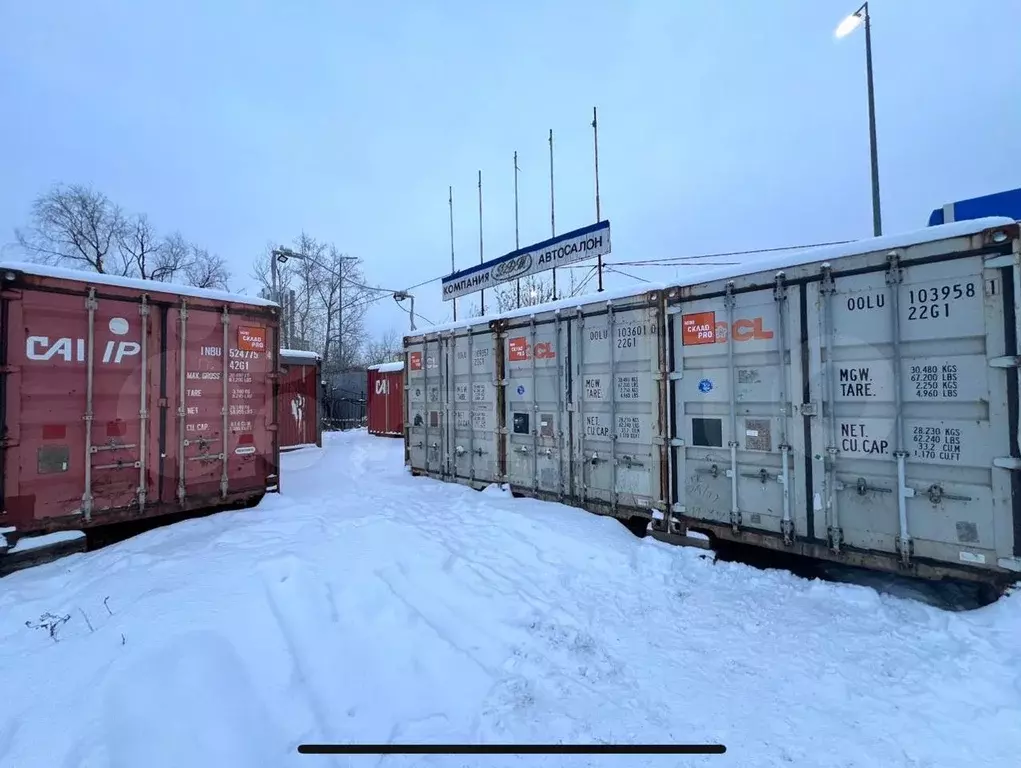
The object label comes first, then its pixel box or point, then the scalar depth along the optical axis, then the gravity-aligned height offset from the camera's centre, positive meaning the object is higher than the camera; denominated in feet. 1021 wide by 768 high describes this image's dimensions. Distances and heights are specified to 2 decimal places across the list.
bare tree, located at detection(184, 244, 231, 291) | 122.31 +33.09
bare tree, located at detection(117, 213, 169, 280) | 112.47 +34.42
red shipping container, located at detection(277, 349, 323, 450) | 50.93 +0.19
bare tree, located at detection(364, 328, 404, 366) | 145.48 +14.72
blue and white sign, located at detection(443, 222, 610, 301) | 41.60 +13.57
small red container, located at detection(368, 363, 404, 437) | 61.21 +0.03
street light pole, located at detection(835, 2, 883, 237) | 33.78 +20.57
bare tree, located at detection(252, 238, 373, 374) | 116.06 +22.52
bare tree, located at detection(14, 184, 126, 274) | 105.27 +39.81
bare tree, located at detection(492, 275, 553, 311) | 88.63 +20.84
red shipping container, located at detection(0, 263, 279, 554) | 18.89 +0.23
